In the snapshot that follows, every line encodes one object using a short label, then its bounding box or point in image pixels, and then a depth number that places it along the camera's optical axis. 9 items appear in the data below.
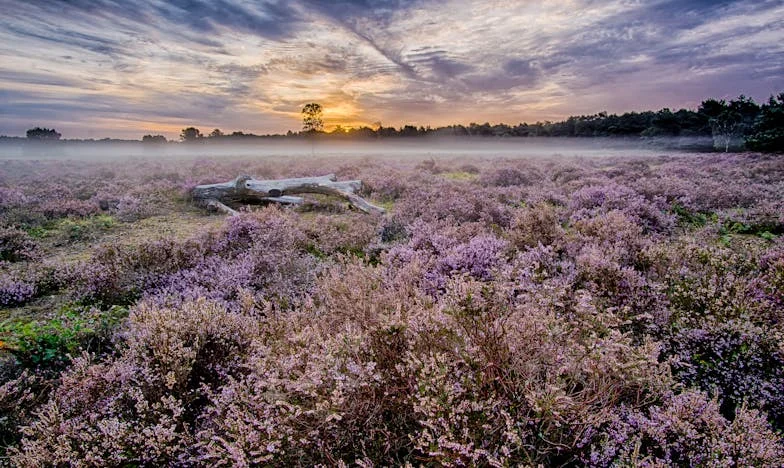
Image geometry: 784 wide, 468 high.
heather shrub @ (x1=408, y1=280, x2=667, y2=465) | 2.19
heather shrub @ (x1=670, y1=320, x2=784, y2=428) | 2.82
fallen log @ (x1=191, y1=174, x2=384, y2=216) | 11.75
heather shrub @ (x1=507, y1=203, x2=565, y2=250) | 6.13
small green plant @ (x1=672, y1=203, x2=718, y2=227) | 8.30
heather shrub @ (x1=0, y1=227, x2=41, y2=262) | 7.05
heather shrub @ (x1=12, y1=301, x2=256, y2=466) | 2.37
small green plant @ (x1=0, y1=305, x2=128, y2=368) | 3.73
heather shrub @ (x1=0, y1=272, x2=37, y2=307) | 5.11
